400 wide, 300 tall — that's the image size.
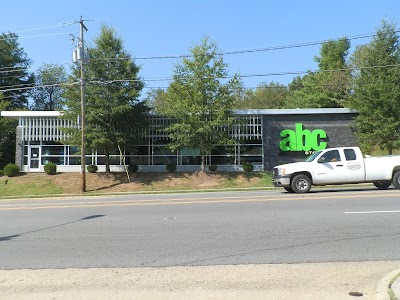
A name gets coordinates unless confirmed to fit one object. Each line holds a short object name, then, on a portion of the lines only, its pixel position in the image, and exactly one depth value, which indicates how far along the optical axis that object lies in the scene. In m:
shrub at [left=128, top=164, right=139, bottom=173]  32.71
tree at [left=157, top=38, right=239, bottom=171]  29.23
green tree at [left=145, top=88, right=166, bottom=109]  64.88
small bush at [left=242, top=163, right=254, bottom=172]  31.38
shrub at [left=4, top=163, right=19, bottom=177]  31.33
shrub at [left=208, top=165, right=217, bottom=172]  31.98
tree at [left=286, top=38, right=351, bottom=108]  50.06
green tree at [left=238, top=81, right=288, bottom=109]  64.87
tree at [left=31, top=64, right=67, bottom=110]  68.12
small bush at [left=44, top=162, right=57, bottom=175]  31.66
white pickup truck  16.25
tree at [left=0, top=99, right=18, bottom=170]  38.47
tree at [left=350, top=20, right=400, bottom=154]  28.08
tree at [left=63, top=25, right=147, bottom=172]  28.95
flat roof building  32.41
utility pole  26.50
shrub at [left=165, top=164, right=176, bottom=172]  32.28
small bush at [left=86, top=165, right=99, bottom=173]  31.83
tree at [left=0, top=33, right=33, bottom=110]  61.59
